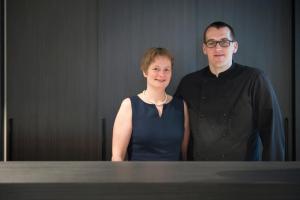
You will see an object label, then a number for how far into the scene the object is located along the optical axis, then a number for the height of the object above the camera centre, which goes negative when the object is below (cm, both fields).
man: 211 -8
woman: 212 -14
